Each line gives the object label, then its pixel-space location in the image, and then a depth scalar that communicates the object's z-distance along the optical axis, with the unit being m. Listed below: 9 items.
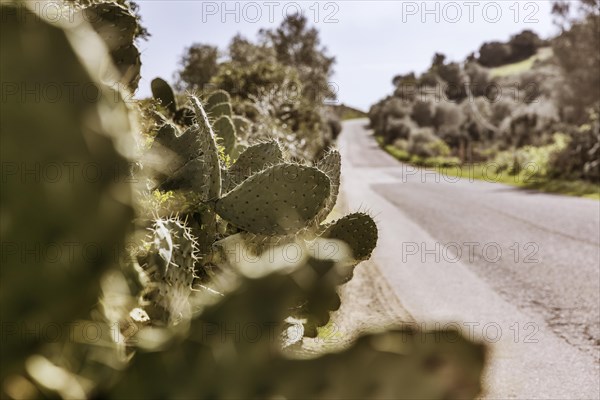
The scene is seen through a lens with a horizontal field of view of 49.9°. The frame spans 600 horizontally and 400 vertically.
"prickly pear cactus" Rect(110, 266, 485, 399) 0.55
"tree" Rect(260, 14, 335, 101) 38.62
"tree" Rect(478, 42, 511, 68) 100.50
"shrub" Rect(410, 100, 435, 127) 64.12
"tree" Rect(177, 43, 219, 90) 44.06
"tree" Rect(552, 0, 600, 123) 30.14
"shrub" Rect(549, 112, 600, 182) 22.44
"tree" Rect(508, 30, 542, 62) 101.19
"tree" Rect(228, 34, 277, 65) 29.40
